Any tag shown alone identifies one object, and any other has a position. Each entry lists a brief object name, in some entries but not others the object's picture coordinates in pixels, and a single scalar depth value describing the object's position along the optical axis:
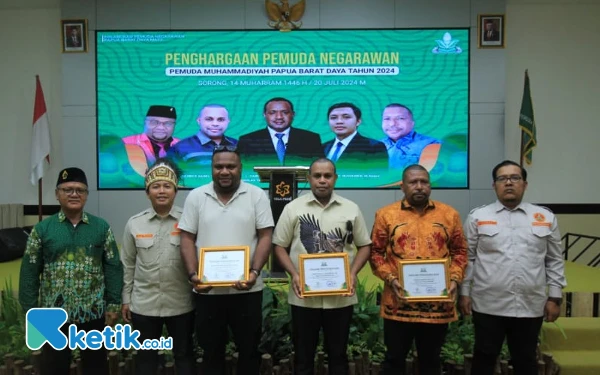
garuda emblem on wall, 6.57
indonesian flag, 6.71
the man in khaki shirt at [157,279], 2.44
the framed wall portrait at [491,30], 6.57
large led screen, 6.59
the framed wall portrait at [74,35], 6.63
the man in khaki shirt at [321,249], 2.41
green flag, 6.30
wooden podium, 4.33
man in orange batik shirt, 2.38
